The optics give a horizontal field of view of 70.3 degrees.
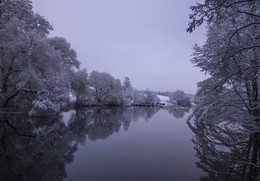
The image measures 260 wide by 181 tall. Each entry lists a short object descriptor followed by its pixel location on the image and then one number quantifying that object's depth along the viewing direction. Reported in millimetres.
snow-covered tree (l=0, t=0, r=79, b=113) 13961
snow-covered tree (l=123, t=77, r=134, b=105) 65375
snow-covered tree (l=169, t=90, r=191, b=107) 98750
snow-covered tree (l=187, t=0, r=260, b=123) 5066
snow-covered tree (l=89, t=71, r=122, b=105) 53531
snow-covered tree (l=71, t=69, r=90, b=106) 42372
